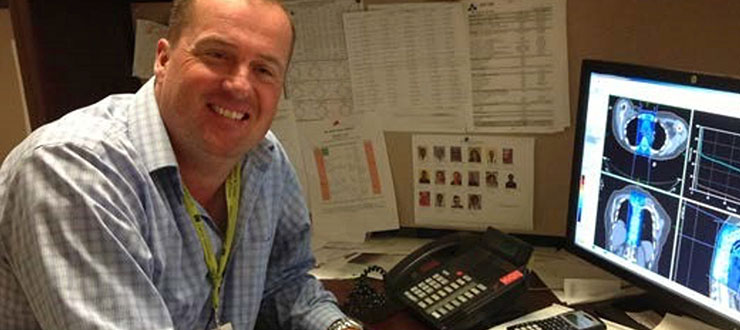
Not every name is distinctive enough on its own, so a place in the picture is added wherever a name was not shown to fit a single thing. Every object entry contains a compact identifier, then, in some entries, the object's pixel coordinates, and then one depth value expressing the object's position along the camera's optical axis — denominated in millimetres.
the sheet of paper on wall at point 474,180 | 1563
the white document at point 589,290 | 1354
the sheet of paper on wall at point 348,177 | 1649
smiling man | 948
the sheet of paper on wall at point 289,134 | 1676
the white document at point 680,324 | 1211
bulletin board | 1336
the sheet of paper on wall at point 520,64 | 1461
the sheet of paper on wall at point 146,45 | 1703
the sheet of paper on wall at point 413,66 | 1533
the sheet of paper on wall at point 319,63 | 1599
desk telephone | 1242
